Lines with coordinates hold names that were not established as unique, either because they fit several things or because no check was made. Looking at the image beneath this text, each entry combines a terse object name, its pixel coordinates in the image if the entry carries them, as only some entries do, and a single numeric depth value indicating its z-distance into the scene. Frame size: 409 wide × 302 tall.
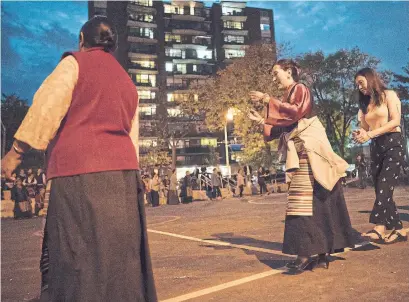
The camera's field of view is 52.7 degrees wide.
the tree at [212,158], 63.59
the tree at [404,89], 49.47
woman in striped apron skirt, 3.77
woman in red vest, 2.18
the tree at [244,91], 33.19
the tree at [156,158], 50.97
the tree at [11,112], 47.44
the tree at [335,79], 41.50
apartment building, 69.81
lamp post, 29.12
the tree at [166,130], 48.98
